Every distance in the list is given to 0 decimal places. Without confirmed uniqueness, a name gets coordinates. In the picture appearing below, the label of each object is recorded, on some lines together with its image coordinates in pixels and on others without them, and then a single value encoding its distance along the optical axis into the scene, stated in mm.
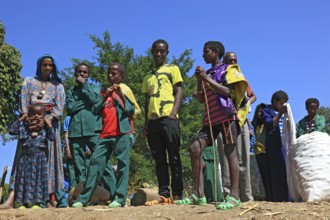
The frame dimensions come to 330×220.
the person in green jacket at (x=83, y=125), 5918
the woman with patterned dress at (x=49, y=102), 5457
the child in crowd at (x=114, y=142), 5102
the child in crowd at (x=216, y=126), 4461
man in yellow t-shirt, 5227
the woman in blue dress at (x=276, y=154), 6285
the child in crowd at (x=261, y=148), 6670
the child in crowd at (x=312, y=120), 6555
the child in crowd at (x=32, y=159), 5324
